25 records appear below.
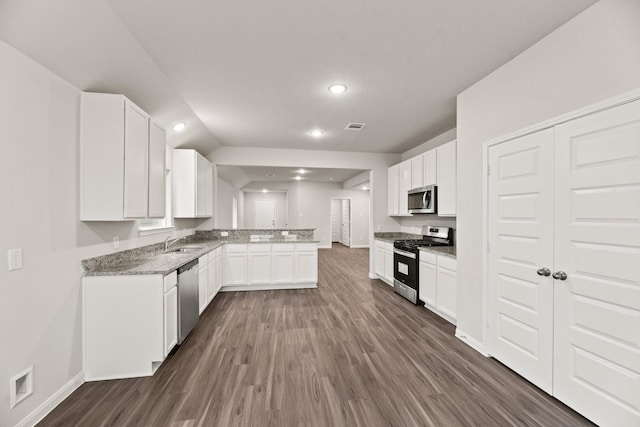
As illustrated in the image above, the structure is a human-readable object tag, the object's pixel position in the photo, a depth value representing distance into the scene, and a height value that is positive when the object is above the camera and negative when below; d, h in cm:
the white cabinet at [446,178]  347 +50
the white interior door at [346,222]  1076 -34
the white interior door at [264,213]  1136 +2
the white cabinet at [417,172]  417 +71
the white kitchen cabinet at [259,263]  458 -89
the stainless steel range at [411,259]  388 -71
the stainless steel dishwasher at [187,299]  259 -93
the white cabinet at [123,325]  208 -93
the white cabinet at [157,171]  255 +44
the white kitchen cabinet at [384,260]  475 -91
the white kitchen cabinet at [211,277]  365 -96
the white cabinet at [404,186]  461 +52
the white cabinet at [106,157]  206 +46
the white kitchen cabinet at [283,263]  463 -90
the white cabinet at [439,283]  312 -91
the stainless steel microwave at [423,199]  384 +24
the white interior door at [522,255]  193 -33
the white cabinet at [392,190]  507 +49
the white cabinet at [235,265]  452 -91
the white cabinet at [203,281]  324 -90
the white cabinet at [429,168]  383 +71
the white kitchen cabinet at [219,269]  415 -92
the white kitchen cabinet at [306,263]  471 -91
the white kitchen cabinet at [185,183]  396 +47
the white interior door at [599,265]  148 -32
